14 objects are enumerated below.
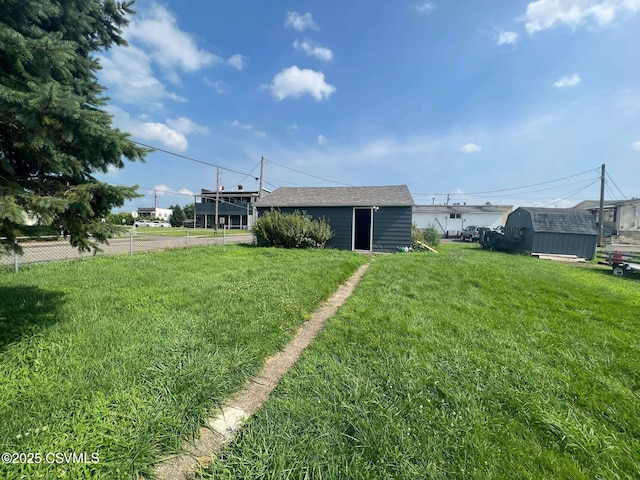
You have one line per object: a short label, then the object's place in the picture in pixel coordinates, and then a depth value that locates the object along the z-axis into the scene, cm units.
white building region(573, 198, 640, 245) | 2484
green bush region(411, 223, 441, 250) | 1367
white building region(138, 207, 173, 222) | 6431
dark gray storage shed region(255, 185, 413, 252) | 1164
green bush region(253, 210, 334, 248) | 1123
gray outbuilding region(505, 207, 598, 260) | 1261
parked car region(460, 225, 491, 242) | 2335
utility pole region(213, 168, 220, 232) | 3019
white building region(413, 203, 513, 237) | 3141
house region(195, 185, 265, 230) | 4160
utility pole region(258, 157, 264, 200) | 2476
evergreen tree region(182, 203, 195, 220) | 5668
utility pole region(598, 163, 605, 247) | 1992
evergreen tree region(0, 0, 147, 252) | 191
